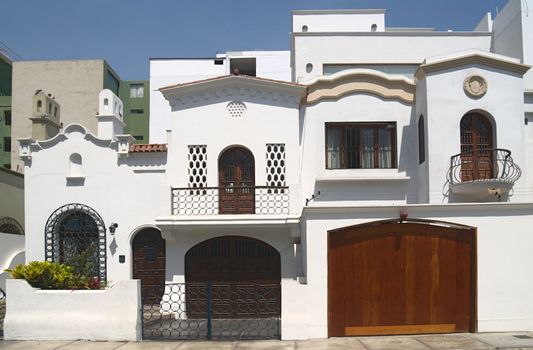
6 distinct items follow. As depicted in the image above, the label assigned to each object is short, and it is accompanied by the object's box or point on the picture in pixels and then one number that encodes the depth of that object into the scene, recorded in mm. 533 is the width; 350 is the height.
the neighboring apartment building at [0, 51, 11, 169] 36812
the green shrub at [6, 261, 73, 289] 10484
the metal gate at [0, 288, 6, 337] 10784
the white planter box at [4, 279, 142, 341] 9977
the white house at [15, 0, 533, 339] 13023
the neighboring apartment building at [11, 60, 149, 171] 34438
